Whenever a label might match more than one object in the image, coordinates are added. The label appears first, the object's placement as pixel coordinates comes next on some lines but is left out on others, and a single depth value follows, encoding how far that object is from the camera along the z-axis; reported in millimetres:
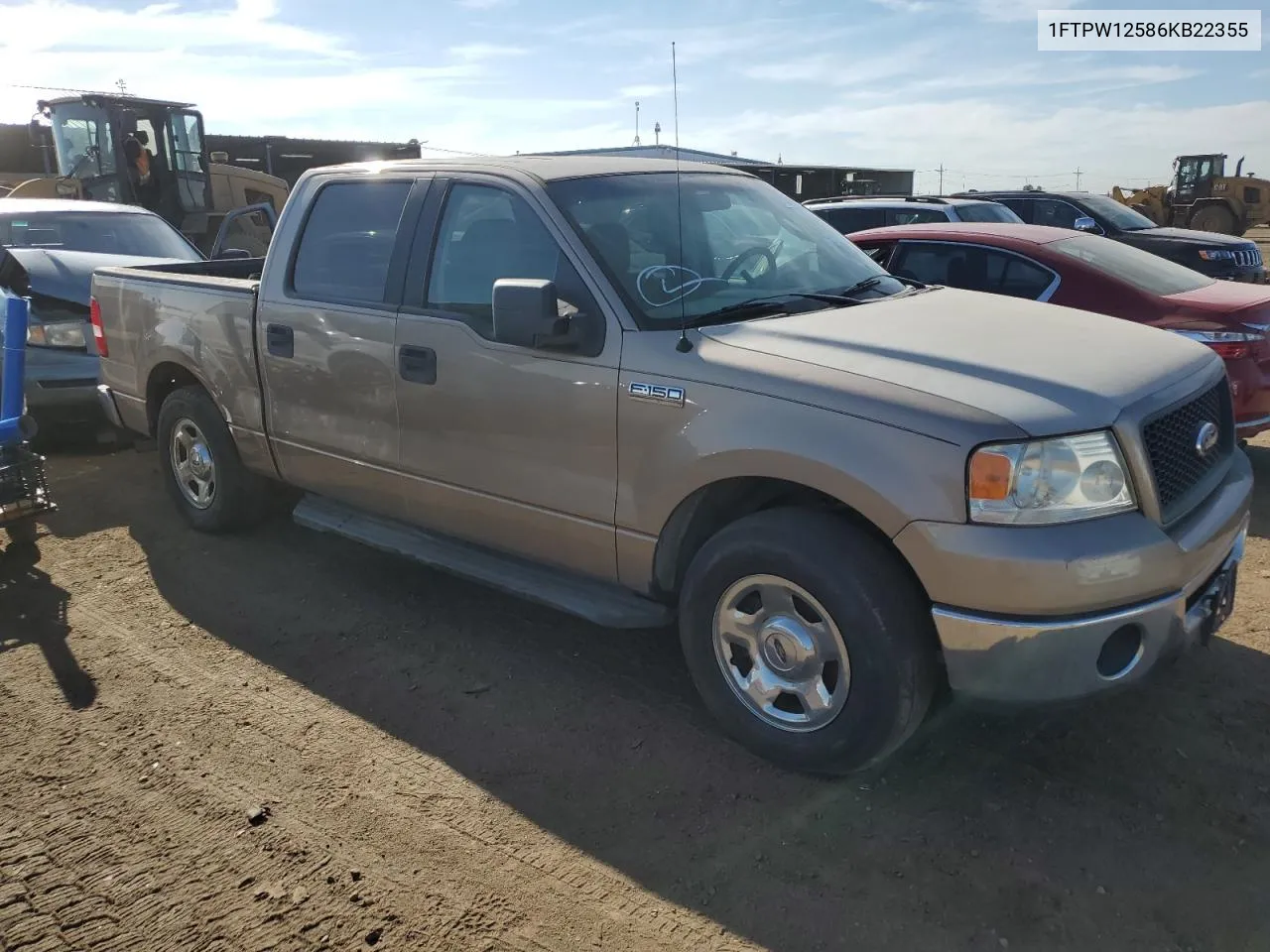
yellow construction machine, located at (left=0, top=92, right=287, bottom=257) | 14648
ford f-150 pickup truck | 2723
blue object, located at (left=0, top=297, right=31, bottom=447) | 4891
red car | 5723
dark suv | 10438
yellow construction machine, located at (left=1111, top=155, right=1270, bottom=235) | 28969
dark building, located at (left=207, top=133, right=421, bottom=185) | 24703
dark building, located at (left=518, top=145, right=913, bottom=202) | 30131
